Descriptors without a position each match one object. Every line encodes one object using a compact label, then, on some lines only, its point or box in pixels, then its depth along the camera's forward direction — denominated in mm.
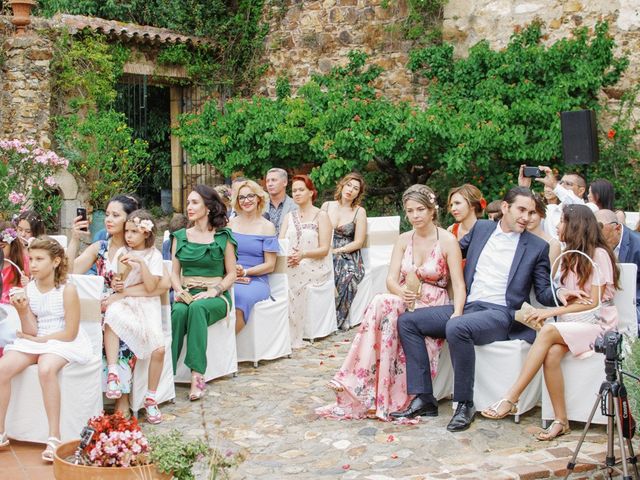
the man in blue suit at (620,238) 6316
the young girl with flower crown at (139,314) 5949
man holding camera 7492
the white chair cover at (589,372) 5578
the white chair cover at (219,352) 6824
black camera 4500
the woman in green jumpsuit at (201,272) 6598
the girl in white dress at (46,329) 5406
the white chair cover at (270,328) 7438
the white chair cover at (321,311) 8383
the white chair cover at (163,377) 6070
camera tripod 4461
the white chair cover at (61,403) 5473
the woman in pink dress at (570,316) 5582
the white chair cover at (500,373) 5844
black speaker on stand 10438
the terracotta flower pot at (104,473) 3816
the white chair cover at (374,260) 9109
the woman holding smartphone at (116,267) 6020
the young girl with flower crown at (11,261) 6188
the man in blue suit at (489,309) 5840
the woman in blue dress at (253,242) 7520
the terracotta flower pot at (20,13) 12336
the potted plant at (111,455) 3834
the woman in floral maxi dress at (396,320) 6090
